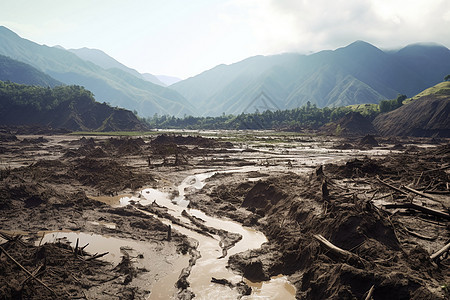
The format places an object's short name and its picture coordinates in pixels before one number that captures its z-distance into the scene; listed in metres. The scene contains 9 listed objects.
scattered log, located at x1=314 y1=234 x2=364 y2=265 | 8.49
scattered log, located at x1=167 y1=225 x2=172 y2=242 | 13.17
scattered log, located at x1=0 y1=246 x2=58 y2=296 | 7.71
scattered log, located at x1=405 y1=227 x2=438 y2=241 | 10.23
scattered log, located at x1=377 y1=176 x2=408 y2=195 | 14.75
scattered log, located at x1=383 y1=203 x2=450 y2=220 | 11.14
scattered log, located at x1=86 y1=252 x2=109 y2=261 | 10.24
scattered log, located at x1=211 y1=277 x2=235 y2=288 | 9.65
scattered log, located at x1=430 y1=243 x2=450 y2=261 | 8.48
